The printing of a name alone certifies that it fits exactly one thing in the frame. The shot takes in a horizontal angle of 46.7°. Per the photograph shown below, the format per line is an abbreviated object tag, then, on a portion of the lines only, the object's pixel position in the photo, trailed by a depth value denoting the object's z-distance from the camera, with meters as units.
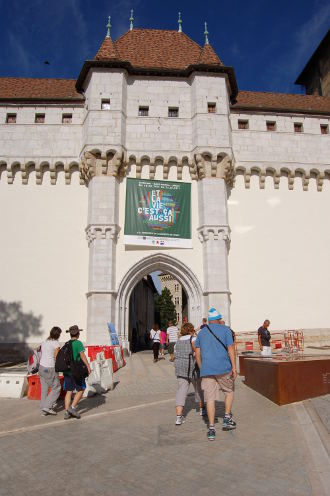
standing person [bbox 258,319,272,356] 12.62
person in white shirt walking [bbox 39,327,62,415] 7.72
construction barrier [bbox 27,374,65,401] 9.27
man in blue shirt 5.76
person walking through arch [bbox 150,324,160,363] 16.11
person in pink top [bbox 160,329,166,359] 18.14
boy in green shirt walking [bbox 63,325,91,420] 7.07
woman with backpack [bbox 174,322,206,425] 6.43
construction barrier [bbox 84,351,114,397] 9.33
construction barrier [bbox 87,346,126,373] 12.54
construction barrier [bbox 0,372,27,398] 9.48
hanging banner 18.70
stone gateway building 18.27
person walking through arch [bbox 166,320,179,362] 16.62
